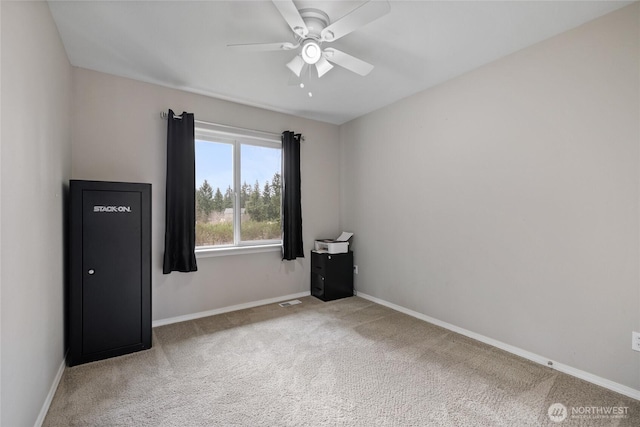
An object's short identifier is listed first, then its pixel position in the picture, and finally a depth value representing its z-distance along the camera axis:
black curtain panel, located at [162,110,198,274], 3.02
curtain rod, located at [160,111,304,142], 3.06
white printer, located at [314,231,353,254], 3.91
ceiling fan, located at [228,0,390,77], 1.63
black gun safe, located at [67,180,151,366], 2.26
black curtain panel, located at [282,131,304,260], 3.80
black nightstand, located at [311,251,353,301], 3.86
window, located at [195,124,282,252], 3.38
